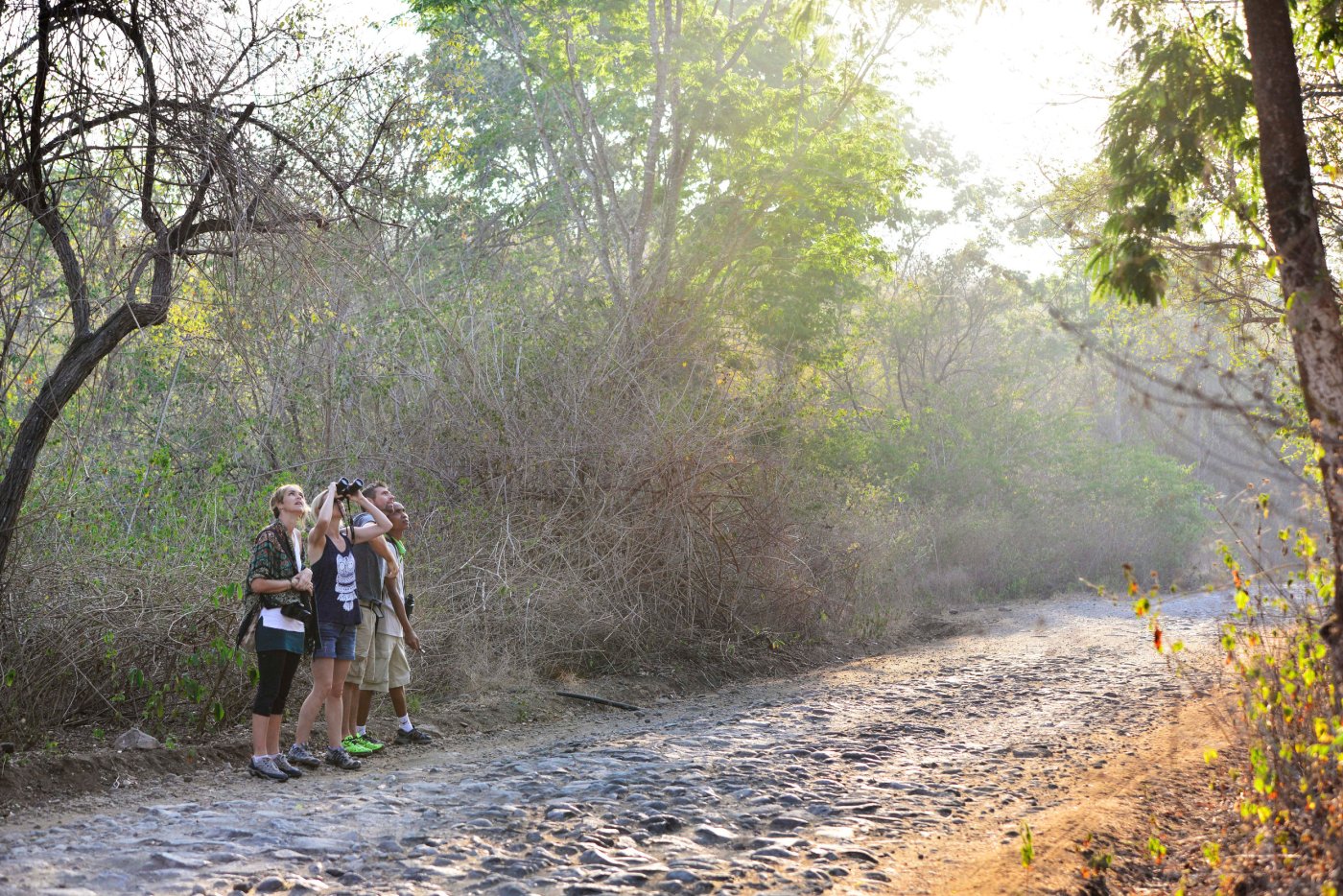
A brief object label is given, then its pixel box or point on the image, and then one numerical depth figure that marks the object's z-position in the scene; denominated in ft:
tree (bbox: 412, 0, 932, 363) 67.62
